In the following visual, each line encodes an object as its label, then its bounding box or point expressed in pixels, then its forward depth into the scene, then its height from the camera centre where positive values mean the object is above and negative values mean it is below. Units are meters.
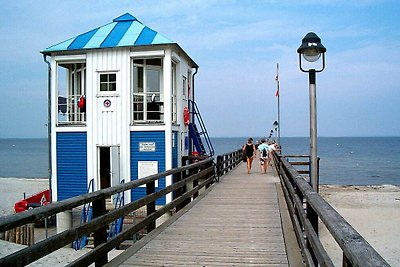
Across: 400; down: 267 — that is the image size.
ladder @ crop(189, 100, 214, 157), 20.78 +0.02
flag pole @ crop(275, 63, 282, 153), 32.06 +3.25
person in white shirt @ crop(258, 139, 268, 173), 21.29 -1.11
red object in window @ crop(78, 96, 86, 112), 17.47 +1.21
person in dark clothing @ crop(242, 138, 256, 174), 21.31 -0.86
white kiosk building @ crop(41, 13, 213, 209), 16.73 +0.82
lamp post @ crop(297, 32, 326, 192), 7.05 +1.02
